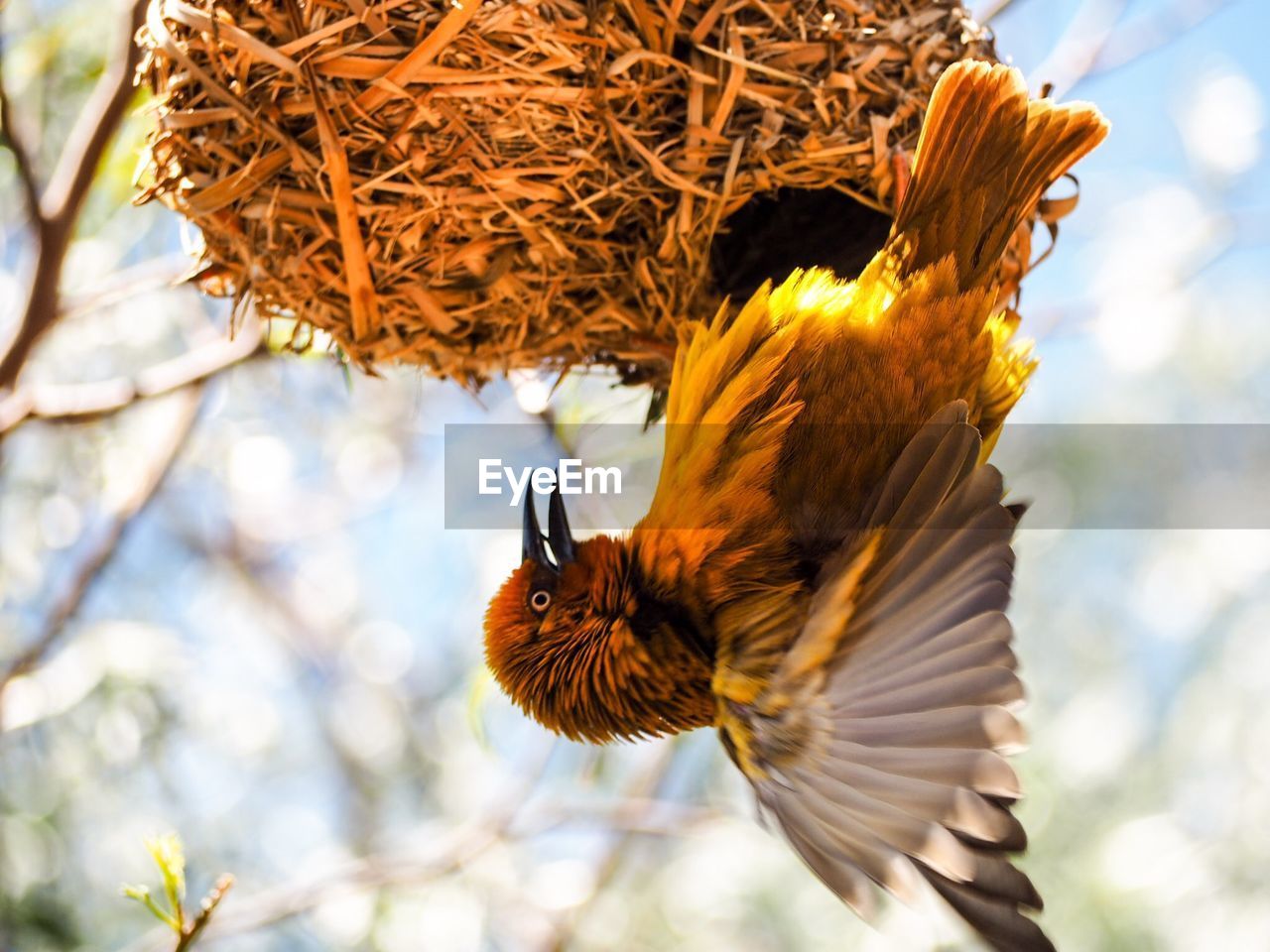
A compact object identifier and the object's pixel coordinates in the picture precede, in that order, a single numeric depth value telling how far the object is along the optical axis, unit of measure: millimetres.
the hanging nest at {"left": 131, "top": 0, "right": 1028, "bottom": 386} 2801
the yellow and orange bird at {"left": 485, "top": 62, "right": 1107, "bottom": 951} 2743
